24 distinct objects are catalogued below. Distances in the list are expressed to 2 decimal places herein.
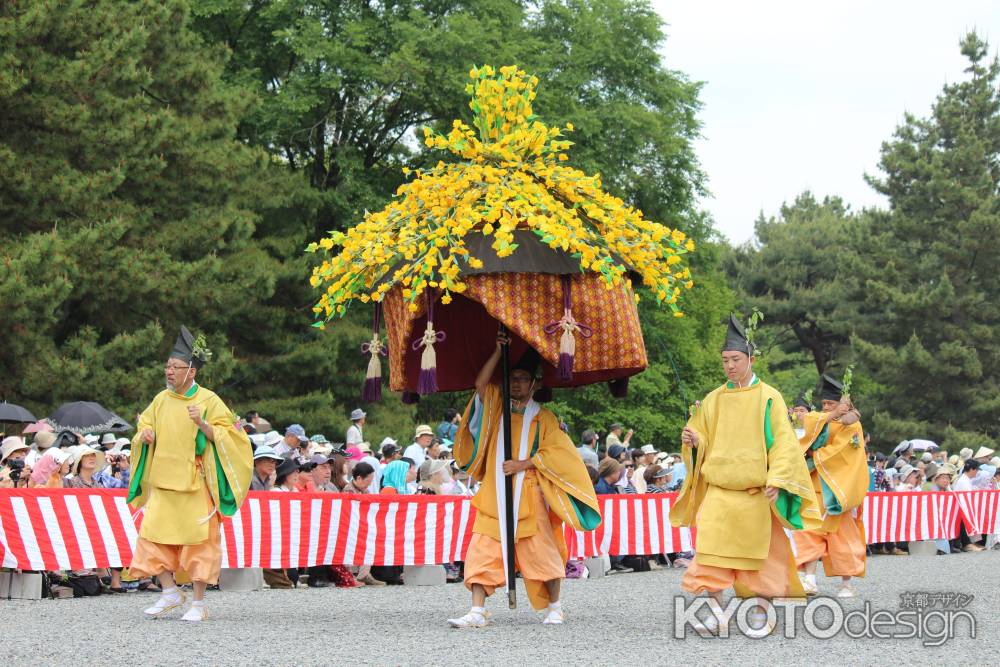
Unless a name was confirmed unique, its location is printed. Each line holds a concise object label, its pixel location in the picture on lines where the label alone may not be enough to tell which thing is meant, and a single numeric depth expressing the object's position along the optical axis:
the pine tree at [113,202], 22.23
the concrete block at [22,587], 12.06
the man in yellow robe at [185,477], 9.98
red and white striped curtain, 11.96
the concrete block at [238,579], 13.44
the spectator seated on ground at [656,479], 17.98
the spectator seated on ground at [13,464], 13.02
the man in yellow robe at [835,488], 12.54
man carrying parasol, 9.62
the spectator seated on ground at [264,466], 14.22
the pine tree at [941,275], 46.28
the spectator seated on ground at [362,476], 14.91
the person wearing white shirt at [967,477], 23.41
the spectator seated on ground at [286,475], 14.11
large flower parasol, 9.40
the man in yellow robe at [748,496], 9.34
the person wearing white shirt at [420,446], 17.42
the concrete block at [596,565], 16.39
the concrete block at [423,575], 14.73
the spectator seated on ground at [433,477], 15.70
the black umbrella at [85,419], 19.75
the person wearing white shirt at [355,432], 20.55
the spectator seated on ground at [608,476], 16.53
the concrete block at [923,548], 22.00
